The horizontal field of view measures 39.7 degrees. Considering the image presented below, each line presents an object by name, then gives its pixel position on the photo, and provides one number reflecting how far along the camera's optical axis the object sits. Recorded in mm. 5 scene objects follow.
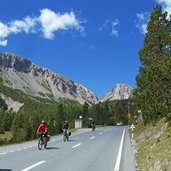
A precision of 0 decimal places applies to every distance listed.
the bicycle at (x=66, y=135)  22775
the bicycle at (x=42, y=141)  16015
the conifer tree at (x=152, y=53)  18596
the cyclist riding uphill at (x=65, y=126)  23491
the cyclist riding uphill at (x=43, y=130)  16537
